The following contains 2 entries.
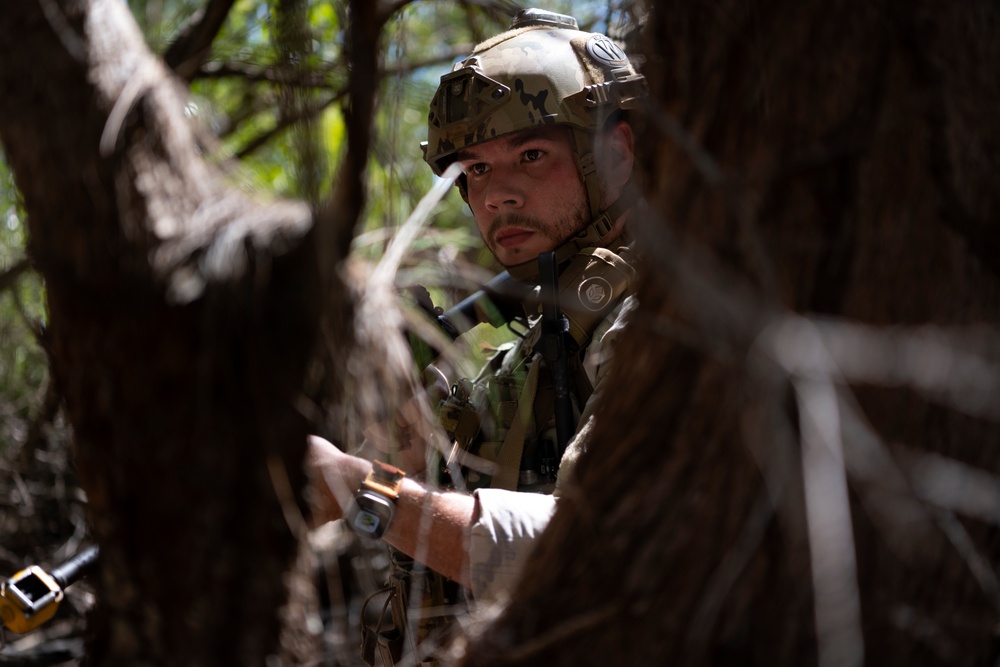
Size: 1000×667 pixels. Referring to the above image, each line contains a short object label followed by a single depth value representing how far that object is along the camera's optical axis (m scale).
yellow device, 3.19
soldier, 3.36
